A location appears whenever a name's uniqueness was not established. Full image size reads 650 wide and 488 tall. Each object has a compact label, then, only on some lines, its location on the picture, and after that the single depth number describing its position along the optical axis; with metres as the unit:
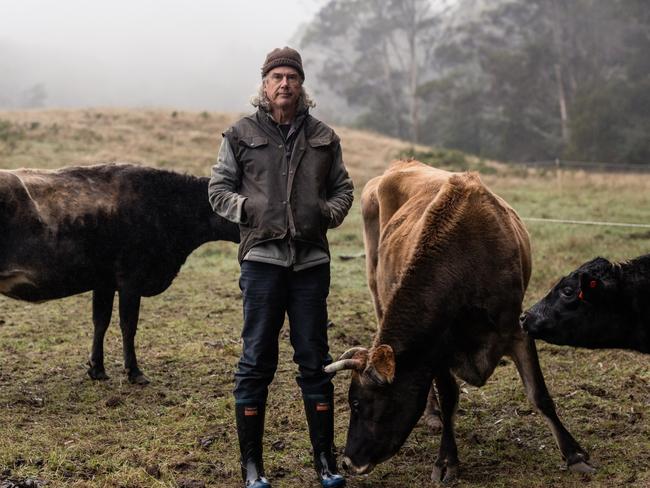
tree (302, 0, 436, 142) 49.84
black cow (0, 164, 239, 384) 6.57
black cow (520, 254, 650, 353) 4.98
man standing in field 4.61
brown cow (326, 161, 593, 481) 4.50
